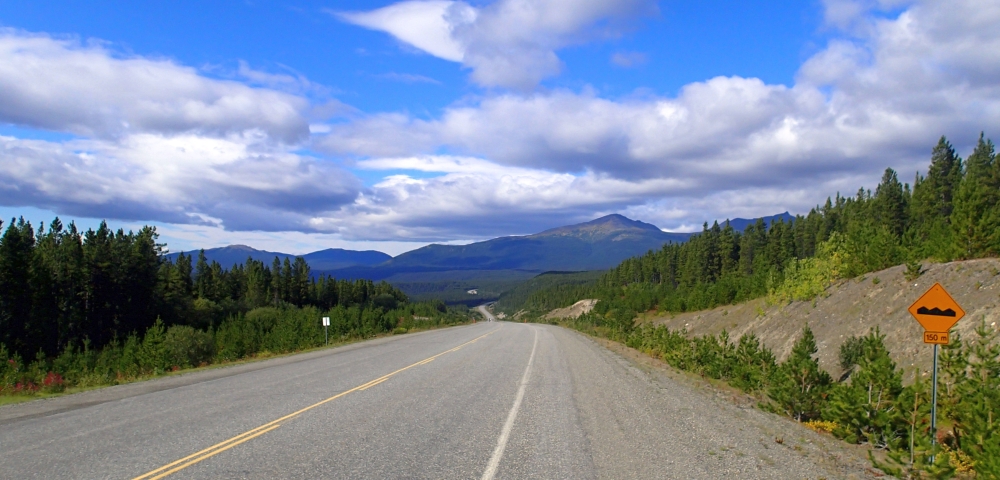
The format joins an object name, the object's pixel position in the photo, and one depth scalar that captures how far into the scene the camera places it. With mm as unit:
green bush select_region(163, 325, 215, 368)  33838
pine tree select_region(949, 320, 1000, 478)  8258
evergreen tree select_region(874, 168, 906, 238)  77625
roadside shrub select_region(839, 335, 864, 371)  25094
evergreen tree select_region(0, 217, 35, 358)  49875
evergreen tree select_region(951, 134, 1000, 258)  28281
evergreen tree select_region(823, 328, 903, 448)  11234
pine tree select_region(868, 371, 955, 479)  8117
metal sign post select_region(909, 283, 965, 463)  9398
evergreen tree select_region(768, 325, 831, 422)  14317
